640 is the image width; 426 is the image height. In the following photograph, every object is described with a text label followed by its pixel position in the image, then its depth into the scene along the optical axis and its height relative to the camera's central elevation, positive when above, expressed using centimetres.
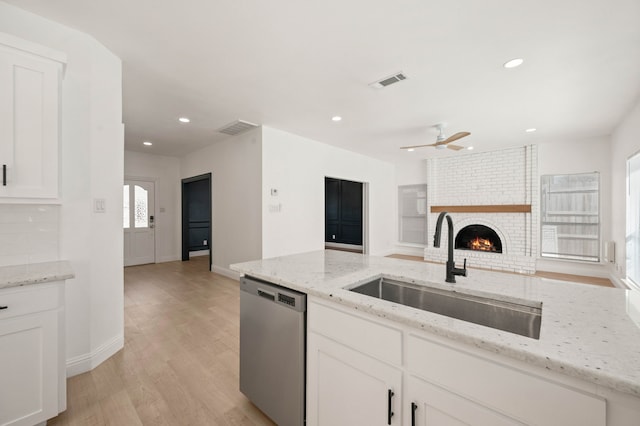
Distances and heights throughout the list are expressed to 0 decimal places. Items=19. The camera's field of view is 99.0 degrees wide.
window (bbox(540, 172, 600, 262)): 532 -9
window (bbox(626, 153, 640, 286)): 372 -11
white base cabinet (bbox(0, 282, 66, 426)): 148 -80
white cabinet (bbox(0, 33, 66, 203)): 167 +59
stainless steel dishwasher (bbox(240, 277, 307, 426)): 146 -80
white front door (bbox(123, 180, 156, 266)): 601 -25
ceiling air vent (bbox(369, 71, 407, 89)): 279 +140
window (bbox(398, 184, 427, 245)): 760 -2
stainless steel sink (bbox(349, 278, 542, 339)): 122 -48
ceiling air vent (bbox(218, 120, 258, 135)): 429 +140
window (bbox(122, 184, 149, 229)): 599 +11
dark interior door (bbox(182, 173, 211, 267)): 668 -11
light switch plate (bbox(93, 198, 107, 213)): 231 +6
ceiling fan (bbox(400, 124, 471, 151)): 436 +119
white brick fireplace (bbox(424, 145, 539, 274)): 586 +31
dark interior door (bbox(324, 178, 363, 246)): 851 +0
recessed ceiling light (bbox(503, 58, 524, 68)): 252 +140
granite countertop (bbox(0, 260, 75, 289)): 152 -38
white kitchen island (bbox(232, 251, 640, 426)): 73 -48
